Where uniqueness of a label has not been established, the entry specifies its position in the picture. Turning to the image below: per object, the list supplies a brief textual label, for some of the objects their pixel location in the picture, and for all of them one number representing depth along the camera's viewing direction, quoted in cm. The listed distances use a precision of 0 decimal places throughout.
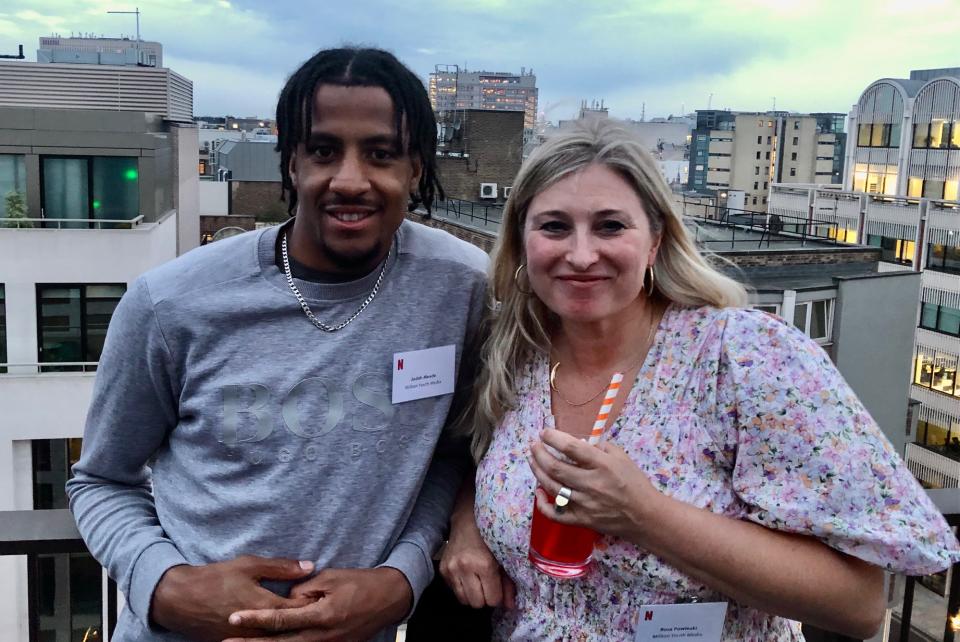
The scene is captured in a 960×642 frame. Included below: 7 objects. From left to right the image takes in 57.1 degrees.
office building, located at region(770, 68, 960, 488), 2822
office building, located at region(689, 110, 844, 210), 7000
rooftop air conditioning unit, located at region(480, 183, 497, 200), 2295
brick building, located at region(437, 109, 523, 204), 2302
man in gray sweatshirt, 173
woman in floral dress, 157
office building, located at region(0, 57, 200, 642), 1048
